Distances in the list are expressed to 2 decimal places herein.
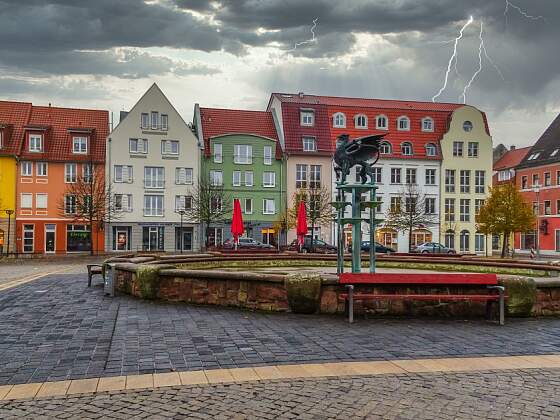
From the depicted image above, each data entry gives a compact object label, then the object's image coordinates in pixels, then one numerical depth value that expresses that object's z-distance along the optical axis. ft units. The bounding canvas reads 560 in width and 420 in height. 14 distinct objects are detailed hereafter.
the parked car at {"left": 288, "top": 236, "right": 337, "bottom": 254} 134.16
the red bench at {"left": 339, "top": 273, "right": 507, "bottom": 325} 35.70
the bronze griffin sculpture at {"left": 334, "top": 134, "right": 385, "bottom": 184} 51.95
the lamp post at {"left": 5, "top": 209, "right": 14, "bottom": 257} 153.96
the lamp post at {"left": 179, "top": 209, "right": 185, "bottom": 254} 172.59
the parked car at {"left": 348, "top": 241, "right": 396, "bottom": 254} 147.54
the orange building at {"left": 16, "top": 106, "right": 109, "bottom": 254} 175.52
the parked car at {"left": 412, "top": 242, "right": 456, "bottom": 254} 151.94
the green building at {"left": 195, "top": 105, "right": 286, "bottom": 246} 191.01
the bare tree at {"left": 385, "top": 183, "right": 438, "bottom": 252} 182.29
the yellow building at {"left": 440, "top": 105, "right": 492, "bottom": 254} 205.46
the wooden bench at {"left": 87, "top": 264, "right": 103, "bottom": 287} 58.60
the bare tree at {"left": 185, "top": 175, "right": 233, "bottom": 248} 172.96
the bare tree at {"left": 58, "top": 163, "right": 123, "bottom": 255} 161.99
